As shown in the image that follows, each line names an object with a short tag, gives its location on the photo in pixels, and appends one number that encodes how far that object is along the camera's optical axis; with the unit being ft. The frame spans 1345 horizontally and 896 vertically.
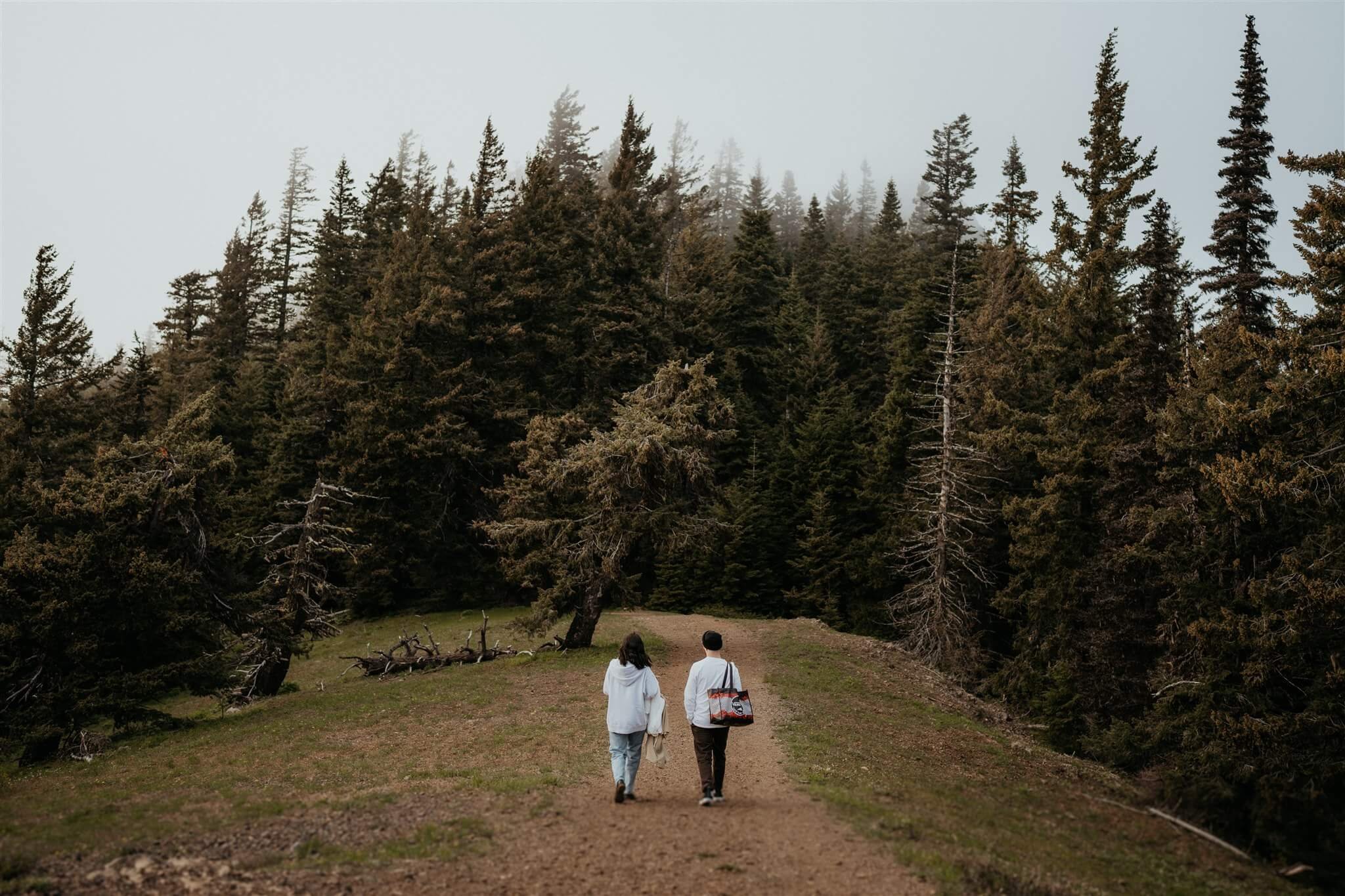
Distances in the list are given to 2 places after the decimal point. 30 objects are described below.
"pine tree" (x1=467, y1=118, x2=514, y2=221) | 140.87
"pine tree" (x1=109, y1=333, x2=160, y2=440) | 123.65
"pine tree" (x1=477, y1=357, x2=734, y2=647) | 73.82
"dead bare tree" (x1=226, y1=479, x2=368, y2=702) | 73.46
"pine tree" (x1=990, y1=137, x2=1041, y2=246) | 146.79
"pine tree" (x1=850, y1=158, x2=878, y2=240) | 316.23
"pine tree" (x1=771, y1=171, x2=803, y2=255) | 313.69
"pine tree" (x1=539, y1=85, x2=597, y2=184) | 212.02
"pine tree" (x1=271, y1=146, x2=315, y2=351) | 188.14
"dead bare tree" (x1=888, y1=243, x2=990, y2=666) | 97.55
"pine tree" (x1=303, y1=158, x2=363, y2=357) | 149.59
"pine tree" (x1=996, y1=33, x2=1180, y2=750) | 82.69
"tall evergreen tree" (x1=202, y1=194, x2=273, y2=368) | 175.83
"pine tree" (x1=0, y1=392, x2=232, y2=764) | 55.77
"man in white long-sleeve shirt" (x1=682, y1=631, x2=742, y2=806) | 33.58
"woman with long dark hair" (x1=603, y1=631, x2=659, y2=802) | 33.45
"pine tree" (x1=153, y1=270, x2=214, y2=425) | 154.71
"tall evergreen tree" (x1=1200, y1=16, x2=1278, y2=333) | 75.31
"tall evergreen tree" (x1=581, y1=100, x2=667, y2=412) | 134.00
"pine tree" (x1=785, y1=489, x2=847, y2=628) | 127.75
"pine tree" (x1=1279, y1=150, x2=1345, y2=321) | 53.98
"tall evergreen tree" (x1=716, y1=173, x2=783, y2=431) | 169.58
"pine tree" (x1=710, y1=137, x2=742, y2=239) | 329.89
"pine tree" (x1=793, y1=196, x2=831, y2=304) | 204.03
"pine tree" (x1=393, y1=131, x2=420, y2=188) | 270.46
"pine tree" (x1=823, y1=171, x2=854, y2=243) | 316.50
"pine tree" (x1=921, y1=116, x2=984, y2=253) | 163.11
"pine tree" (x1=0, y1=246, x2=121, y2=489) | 102.12
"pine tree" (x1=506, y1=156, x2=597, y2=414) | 135.13
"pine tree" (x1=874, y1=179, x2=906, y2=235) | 216.13
